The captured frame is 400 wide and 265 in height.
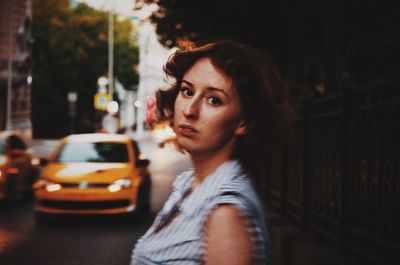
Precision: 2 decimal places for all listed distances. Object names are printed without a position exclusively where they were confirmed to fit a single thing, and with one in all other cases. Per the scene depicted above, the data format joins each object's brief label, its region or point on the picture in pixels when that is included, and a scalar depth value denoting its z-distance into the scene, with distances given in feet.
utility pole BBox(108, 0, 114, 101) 174.40
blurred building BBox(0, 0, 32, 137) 123.13
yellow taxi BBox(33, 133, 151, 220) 34.55
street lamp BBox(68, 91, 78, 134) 99.40
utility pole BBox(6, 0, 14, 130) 100.74
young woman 5.42
